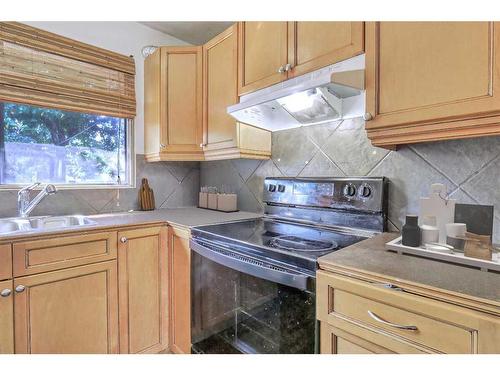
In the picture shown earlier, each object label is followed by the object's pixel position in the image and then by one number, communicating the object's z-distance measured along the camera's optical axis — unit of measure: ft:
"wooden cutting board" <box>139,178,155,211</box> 6.95
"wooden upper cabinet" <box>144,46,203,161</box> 6.40
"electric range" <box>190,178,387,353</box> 3.14
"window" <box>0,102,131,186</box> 5.63
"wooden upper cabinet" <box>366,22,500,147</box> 2.68
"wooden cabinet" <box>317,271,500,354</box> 2.01
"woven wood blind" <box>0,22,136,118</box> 5.28
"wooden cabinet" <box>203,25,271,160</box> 5.55
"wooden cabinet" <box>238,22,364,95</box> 3.76
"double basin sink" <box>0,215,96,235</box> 5.10
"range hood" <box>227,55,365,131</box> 3.53
